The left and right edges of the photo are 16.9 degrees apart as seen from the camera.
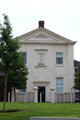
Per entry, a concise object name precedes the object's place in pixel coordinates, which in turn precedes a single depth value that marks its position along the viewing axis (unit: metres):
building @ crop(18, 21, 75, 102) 34.84
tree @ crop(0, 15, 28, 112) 16.08
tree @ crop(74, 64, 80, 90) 32.72
